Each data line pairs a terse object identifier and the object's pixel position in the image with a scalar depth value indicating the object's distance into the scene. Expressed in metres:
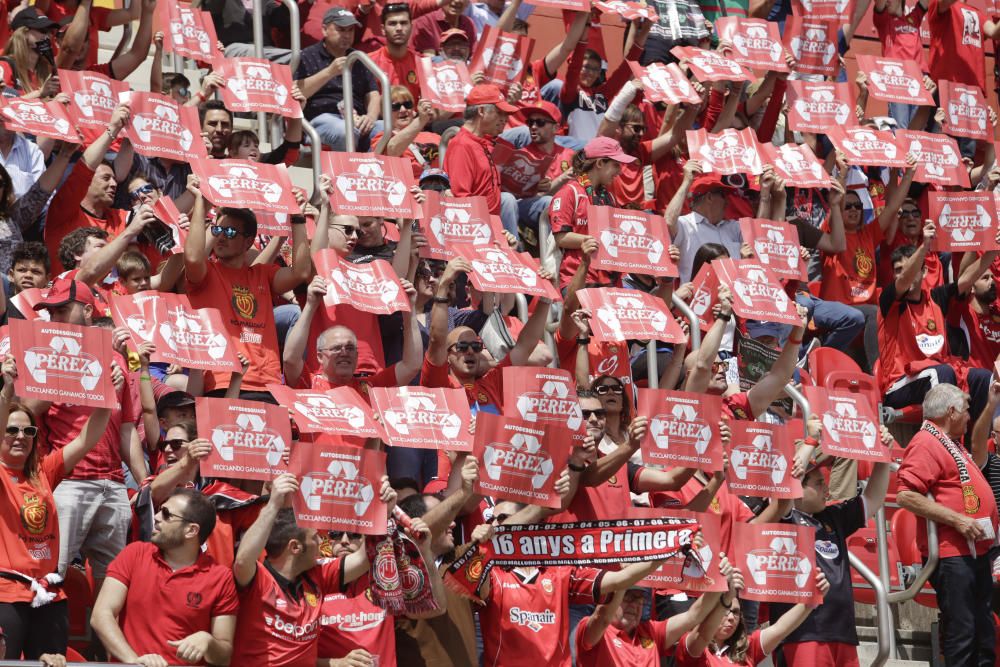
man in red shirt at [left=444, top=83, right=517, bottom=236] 22.23
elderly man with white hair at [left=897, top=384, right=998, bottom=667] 19.59
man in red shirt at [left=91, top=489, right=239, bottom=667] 14.06
